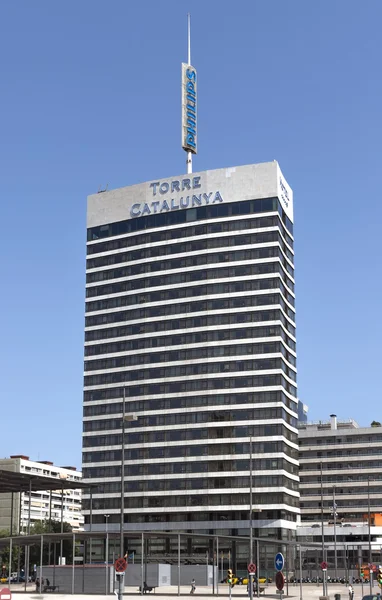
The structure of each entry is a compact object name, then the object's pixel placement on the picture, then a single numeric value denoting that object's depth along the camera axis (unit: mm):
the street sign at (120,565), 46156
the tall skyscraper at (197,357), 139375
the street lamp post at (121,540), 47000
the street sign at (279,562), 40888
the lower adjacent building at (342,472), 167375
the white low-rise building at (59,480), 106288
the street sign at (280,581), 39875
